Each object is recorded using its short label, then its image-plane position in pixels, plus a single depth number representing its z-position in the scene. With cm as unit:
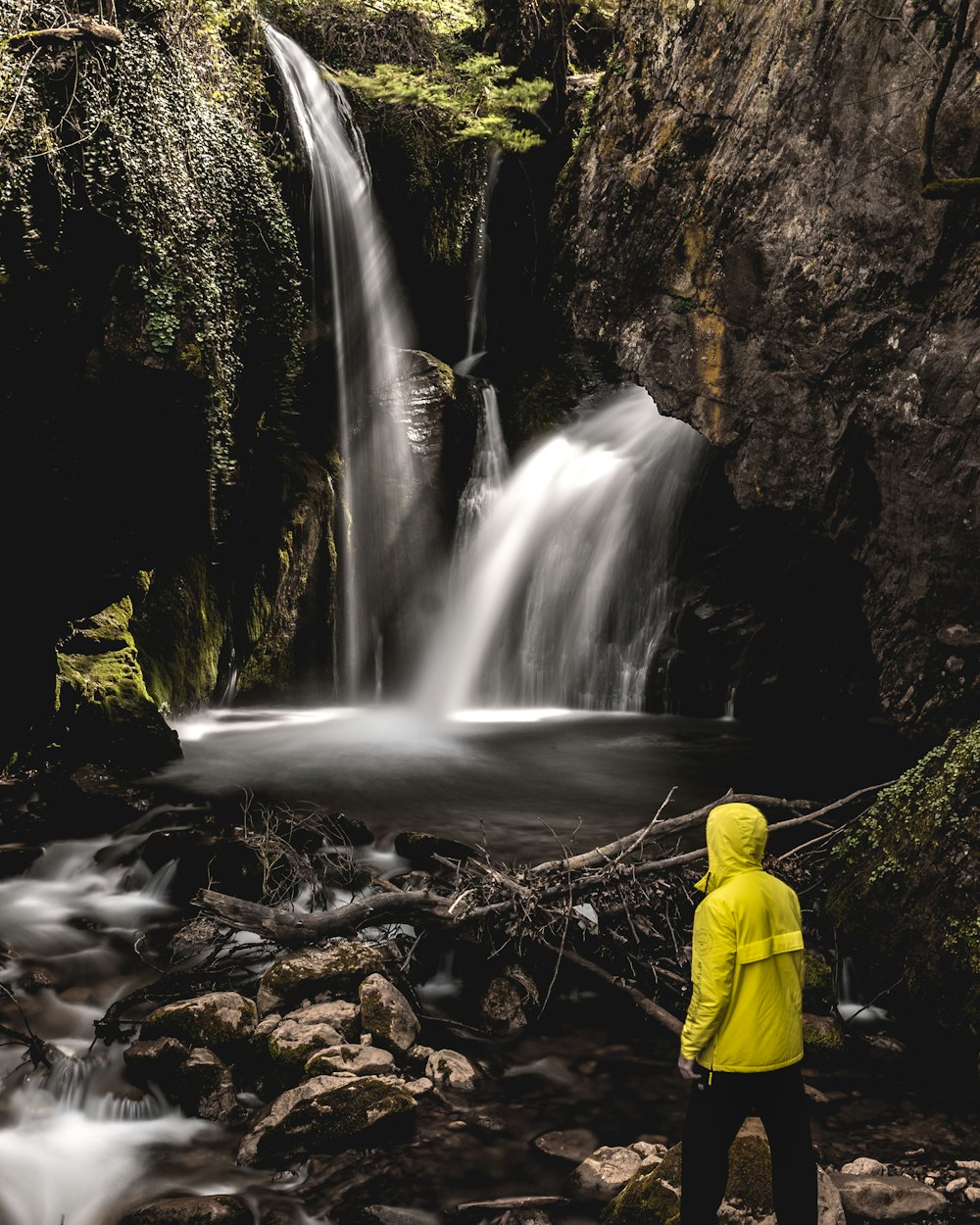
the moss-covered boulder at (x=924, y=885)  483
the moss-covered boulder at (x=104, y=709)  886
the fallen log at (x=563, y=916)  520
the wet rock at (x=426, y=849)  672
